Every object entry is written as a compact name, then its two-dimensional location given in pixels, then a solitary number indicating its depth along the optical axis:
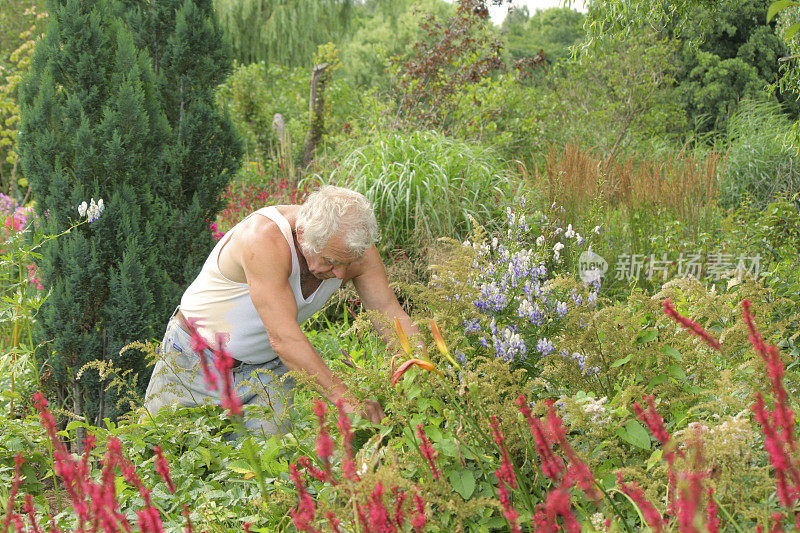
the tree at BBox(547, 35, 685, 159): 10.94
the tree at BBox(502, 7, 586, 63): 30.59
